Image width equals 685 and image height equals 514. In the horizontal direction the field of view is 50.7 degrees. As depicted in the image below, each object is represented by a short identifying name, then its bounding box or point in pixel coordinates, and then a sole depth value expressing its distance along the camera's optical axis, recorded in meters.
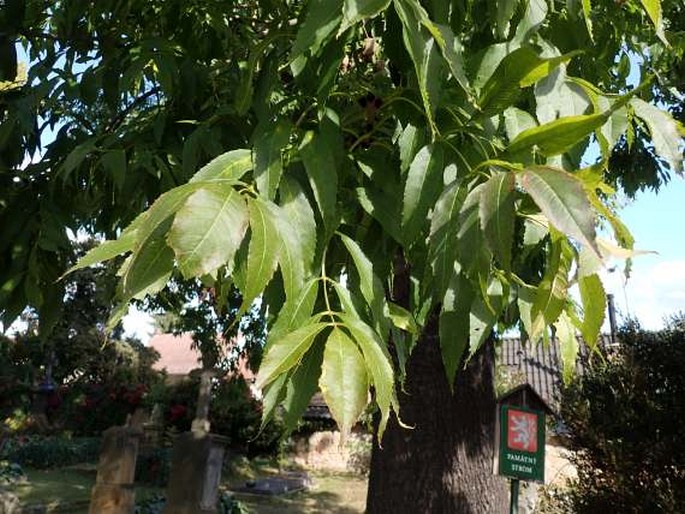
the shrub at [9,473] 11.25
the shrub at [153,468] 14.47
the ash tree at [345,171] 1.01
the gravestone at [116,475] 6.34
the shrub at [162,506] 8.70
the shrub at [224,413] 17.08
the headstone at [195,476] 6.70
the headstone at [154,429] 16.62
